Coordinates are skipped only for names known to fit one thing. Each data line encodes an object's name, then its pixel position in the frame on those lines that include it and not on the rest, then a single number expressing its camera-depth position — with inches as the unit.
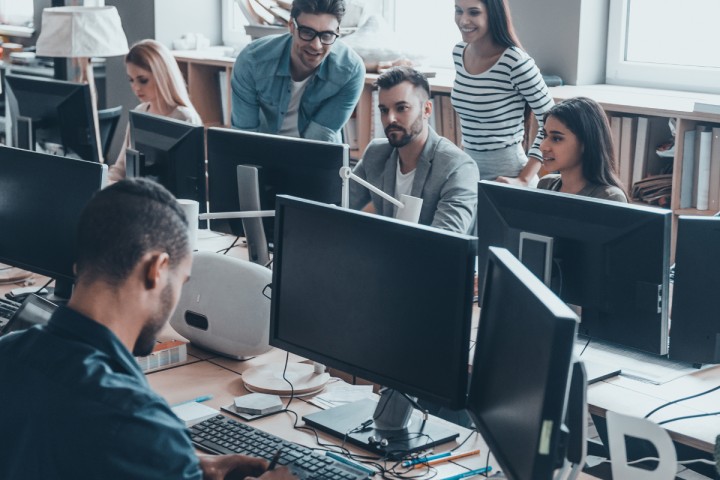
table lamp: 192.7
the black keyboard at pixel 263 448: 71.0
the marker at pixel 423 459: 73.6
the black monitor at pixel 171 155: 115.6
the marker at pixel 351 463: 71.7
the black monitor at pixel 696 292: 83.4
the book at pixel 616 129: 147.7
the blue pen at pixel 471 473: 71.4
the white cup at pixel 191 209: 99.7
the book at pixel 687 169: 140.0
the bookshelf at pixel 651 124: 138.9
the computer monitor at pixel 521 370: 54.0
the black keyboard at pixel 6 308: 102.6
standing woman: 138.9
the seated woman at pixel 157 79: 157.3
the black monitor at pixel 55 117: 139.4
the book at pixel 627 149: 146.7
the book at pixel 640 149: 145.6
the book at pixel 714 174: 137.9
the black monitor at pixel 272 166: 102.8
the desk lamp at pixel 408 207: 91.9
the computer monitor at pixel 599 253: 81.0
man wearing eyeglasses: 141.3
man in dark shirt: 54.2
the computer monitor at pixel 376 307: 70.2
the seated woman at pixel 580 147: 115.3
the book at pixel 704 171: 138.3
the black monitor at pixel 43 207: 102.1
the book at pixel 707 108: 131.3
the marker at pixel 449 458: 73.7
